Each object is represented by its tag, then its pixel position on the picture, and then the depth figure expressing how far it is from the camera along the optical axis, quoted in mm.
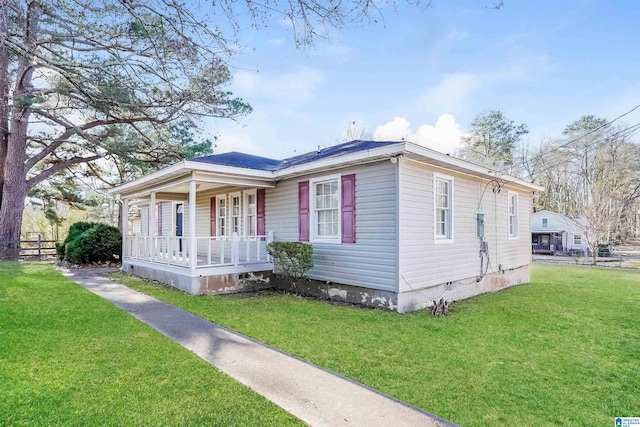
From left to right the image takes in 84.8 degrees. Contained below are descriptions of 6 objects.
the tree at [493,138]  31594
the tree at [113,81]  4441
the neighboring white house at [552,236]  29906
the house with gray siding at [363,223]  6914
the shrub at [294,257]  7805
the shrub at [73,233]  14414
